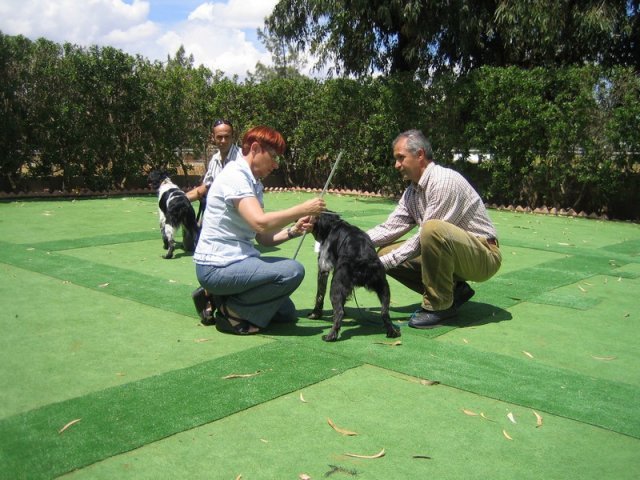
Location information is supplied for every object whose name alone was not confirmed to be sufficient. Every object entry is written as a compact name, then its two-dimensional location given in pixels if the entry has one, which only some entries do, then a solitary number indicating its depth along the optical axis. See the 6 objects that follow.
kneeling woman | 4.18
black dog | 4.14
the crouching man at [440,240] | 4.46
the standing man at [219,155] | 6.75
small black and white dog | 7.16
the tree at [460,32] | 12.88
